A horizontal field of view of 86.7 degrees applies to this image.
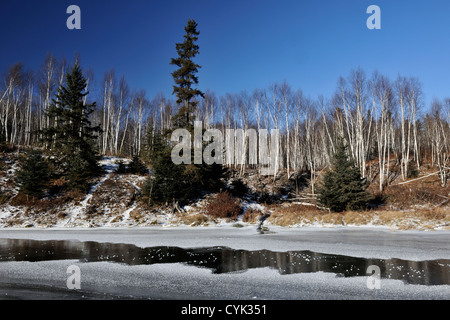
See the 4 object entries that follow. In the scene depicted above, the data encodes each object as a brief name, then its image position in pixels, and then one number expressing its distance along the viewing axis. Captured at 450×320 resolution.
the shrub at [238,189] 23.73
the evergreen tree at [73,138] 21.77
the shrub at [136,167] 26.09
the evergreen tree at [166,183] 19.58
